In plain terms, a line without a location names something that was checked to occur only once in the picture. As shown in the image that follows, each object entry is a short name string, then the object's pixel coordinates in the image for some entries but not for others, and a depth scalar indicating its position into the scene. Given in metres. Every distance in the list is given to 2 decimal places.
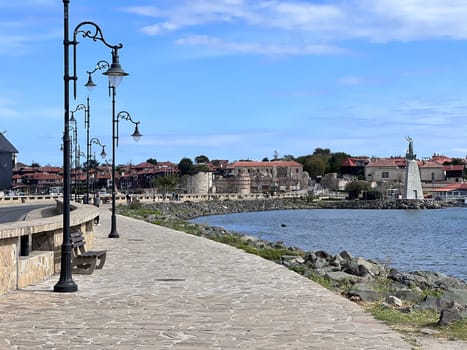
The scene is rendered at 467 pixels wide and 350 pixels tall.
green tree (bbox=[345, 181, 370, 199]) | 169.62
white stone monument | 123.73
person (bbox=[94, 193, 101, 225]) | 58.18
